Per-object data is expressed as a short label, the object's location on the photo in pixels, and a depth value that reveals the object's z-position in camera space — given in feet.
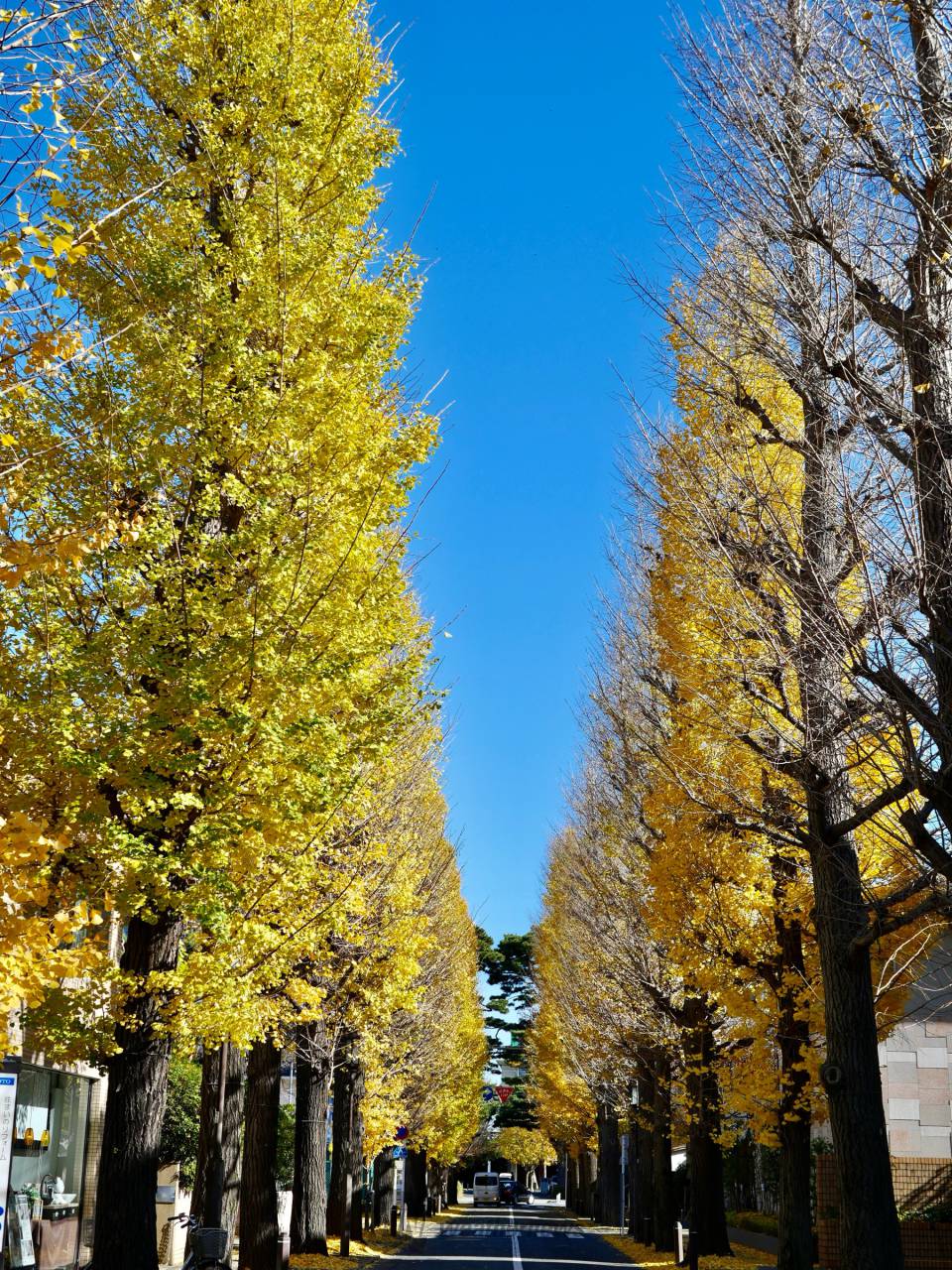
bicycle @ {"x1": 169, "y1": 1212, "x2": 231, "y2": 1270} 42.80
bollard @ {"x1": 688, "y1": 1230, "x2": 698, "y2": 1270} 62.39
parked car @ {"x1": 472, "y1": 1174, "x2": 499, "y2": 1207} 232.53
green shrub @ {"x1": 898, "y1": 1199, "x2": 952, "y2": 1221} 65.36
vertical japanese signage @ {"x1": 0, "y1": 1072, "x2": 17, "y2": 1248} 28.25
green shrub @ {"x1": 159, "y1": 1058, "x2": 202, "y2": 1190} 93.25
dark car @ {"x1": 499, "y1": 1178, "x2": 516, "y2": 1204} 232.53
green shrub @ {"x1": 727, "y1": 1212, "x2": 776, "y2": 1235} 87.51
